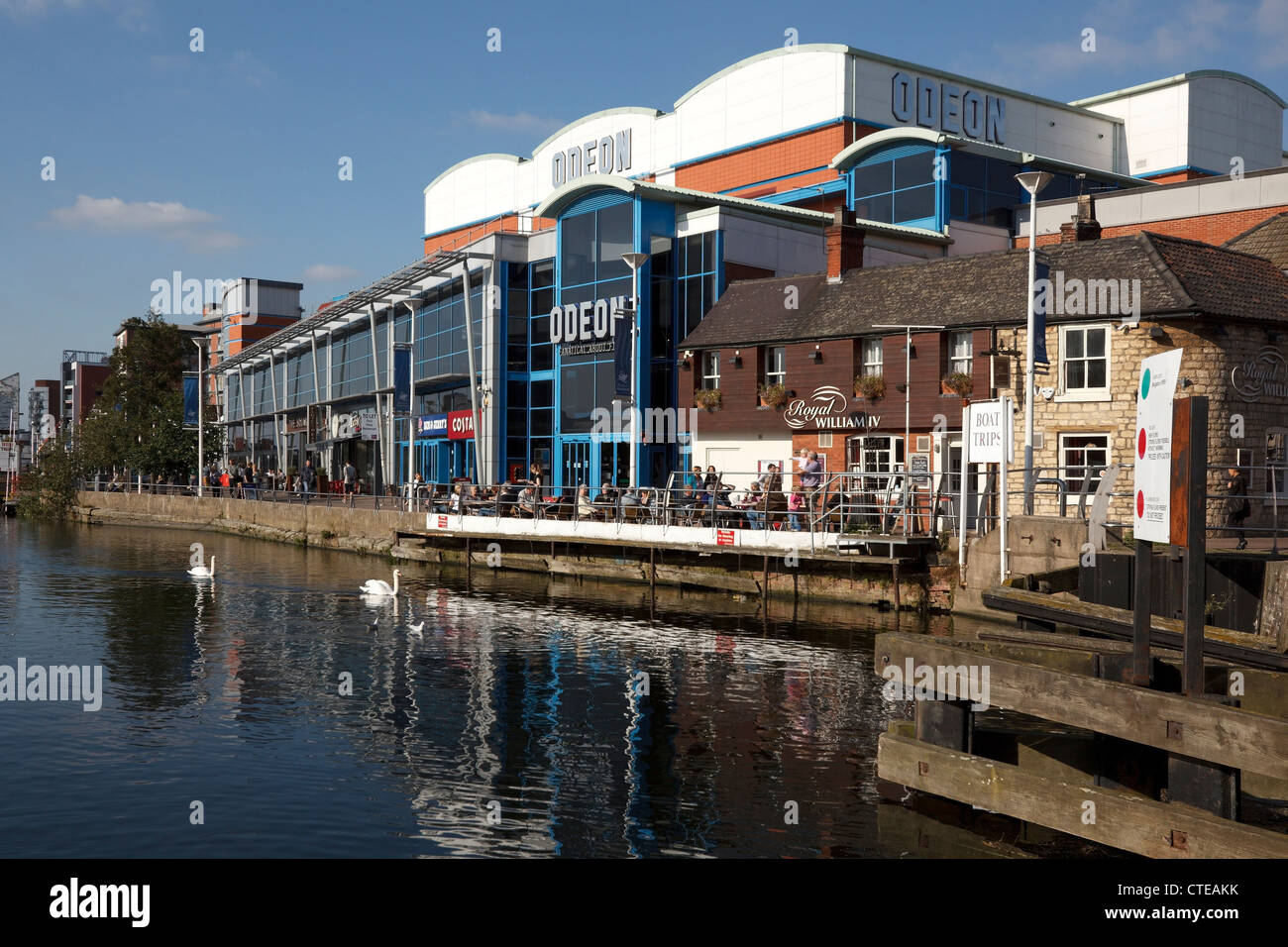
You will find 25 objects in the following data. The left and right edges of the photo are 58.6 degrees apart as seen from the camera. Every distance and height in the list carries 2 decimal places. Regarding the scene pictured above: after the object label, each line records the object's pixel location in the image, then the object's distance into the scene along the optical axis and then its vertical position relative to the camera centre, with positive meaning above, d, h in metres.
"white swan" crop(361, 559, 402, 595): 26.91 -2.90
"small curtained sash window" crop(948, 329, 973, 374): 31.06 +3.04
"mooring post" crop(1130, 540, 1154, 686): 9.54 -1.36
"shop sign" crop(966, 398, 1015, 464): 21.92 +0.59
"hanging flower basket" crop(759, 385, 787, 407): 34.74 +2.05
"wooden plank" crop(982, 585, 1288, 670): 10.42 -1.67
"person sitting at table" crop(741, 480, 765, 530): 28.28 -1.11
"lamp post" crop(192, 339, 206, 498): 57.34 +2.83
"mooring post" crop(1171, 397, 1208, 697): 8.31 -0.31
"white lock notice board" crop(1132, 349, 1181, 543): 8.73 +0.11
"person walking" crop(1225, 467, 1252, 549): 21.64 -0.86
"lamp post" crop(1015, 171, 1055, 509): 21.47 +4.31
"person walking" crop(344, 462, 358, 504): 57.22 -0.76
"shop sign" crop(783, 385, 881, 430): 33.25 +1.48
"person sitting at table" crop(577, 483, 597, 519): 32.35 -1.30
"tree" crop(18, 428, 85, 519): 64.39 -1.07
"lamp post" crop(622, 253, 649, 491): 32.41 +3.80
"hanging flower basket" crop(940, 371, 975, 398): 30.55 +2.11
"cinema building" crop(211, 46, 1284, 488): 42.94 +9.30
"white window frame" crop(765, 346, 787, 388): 35.25 +2.84
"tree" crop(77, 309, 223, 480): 66.38 +3.05
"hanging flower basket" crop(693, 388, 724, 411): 36.88 +2.07
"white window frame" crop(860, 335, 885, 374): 32.88 +3.10
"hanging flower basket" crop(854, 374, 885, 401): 32.50 +2.17
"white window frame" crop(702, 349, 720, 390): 37.44 +3.08
